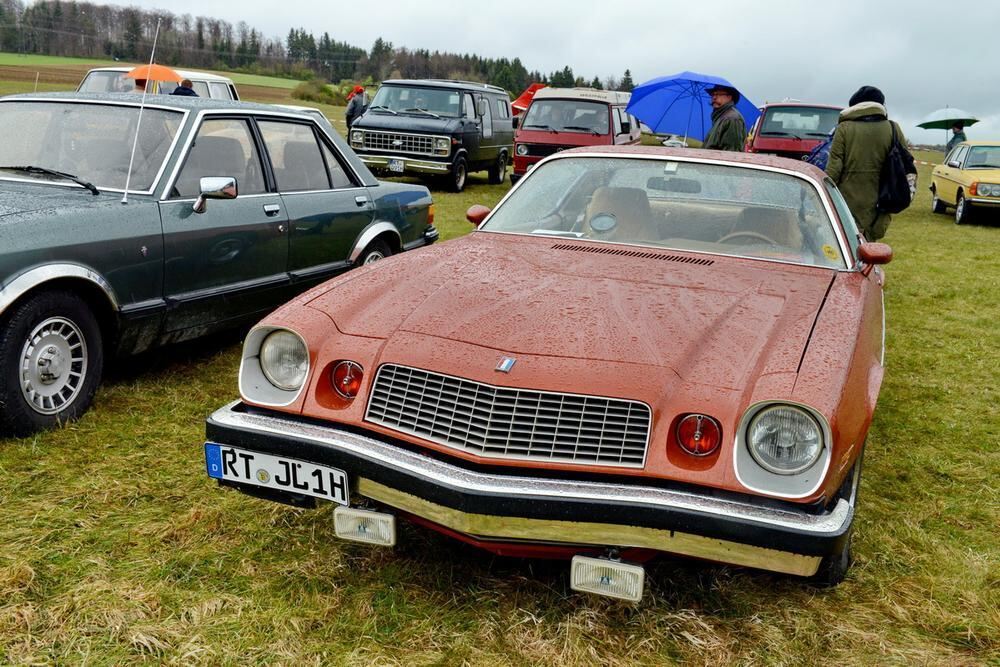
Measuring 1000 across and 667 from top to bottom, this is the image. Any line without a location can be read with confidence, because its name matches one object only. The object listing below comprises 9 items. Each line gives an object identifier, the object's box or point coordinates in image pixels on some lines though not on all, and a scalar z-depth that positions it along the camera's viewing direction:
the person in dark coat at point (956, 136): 18.84
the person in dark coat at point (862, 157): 7.19
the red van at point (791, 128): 14.54
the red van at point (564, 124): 14.43
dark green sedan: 3.84
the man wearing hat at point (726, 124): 8.91
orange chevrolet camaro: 2.41
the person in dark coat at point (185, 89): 11.47
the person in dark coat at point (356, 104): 18.92
